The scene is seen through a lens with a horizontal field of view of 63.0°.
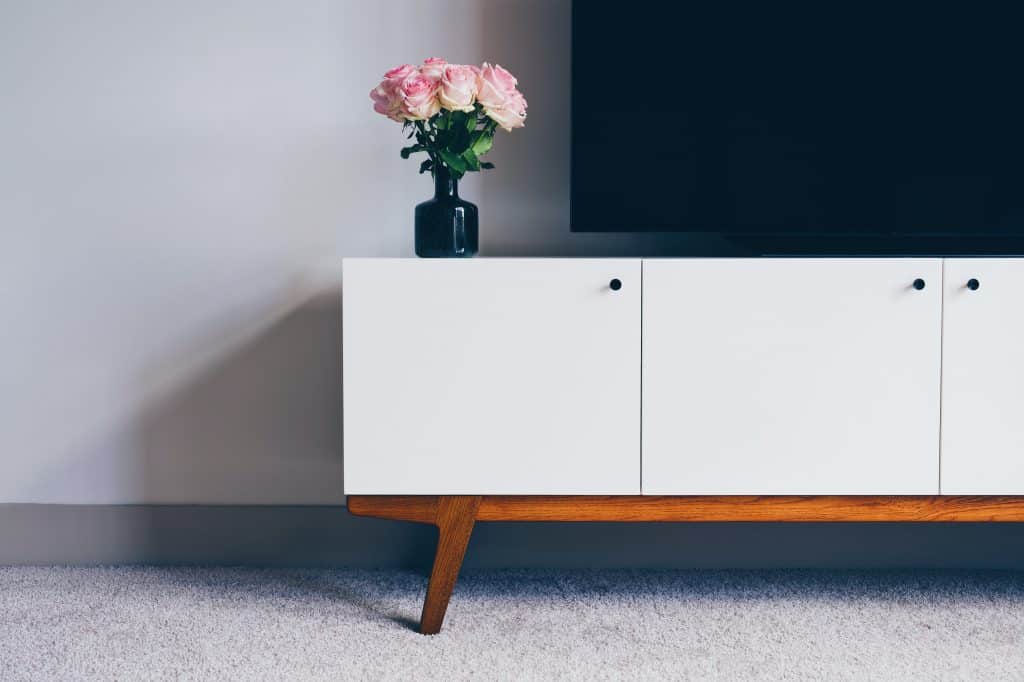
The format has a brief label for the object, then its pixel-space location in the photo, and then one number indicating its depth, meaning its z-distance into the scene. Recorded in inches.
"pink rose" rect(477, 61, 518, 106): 47.4
